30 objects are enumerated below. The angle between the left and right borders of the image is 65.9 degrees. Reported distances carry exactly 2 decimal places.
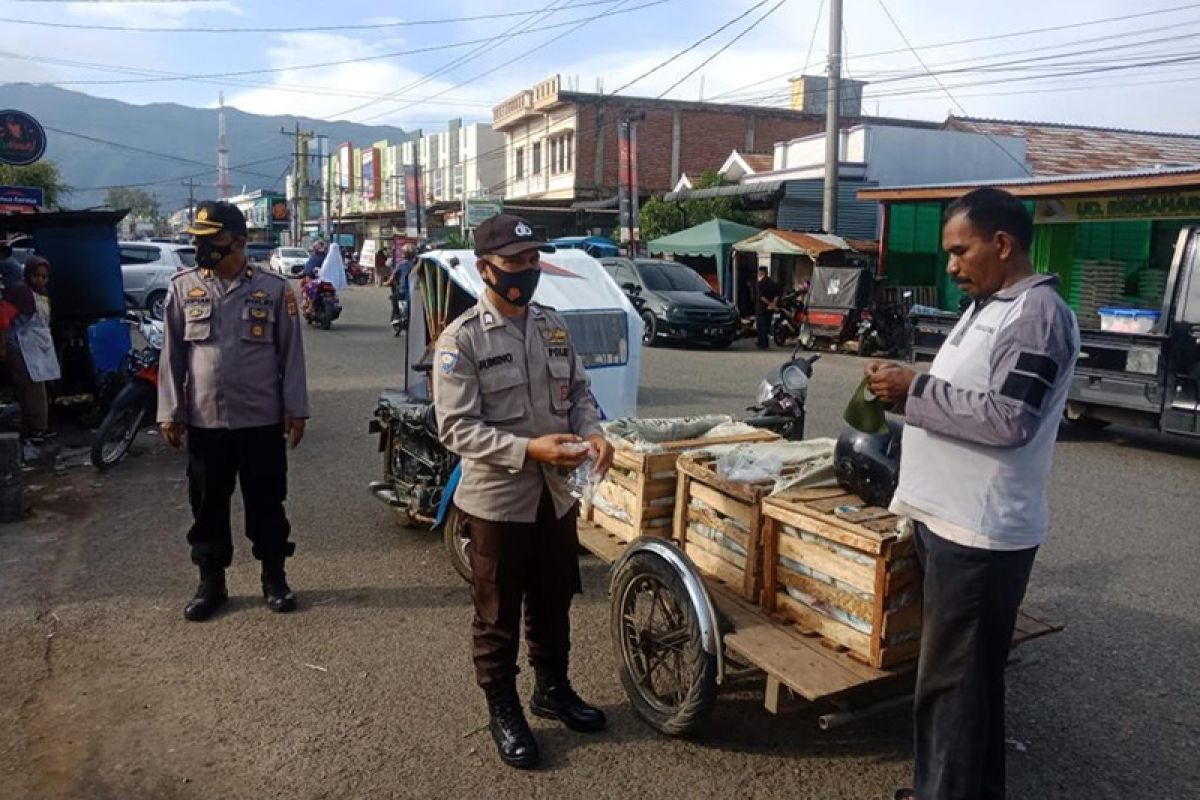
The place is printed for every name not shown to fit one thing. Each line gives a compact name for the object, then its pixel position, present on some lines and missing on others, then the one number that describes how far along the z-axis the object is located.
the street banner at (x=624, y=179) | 27.34
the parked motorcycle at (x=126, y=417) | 7.50
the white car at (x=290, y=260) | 43.72
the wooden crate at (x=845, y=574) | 2.93
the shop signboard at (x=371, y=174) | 68.56
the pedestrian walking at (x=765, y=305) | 18.72
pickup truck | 8.03
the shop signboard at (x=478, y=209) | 36.84
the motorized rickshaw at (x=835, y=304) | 18.00
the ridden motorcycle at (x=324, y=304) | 19.86
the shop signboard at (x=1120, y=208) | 12.81
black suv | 17.36
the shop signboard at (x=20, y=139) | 12.99
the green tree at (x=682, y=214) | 25.73
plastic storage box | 8.92
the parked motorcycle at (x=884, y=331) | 17.59
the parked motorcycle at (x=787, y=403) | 5.06
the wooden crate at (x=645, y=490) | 3.89
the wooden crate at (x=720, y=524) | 3.41
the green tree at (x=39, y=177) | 27.17
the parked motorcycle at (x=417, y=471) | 5.02
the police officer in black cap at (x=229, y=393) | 4.45
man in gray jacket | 2.42
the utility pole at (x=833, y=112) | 19.06
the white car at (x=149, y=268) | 22.88
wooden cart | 2.91
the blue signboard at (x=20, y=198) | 15.30
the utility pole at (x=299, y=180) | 72.06
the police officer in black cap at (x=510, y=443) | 3.13
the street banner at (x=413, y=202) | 45.53
